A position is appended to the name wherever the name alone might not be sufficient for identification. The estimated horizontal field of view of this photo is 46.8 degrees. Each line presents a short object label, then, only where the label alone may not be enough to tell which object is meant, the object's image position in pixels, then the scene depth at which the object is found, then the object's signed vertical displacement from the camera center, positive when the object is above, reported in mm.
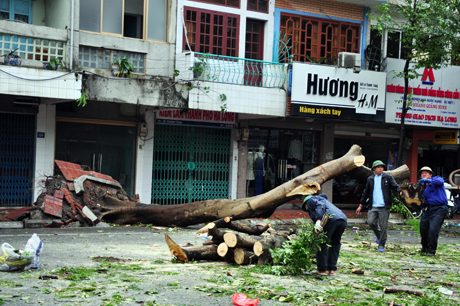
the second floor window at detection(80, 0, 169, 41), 15531 +3280
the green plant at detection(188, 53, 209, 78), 16055 +1975
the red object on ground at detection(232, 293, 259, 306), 5883 -1893
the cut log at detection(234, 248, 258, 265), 8336 -1974
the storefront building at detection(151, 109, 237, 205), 17484 -933
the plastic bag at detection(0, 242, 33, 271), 7180 -1876
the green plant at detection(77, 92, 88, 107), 14159 +697
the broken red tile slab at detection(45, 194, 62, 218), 12797 -2011
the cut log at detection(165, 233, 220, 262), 8477 -1978
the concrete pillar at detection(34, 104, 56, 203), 15242 -588
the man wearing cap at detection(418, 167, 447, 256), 10469 -1464
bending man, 7930 -1426
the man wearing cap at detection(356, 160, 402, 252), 10836 -1350
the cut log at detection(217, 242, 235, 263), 8336 -1903
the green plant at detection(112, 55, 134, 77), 15250 +1750
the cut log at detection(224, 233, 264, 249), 8258 -1717
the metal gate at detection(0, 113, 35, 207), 14930 -1042
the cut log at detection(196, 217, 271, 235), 8505 -1649
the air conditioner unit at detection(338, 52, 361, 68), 18266 +2621
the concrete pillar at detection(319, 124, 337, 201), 20156 -509
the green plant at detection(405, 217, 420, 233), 13888 -2474
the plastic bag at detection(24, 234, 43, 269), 7332 -1767
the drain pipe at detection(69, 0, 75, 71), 14586 +2618
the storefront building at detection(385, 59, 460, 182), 19548 +1073
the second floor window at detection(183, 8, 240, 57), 17359 +3247
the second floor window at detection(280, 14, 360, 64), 18984 +3538
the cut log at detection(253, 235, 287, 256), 8305 -1787
